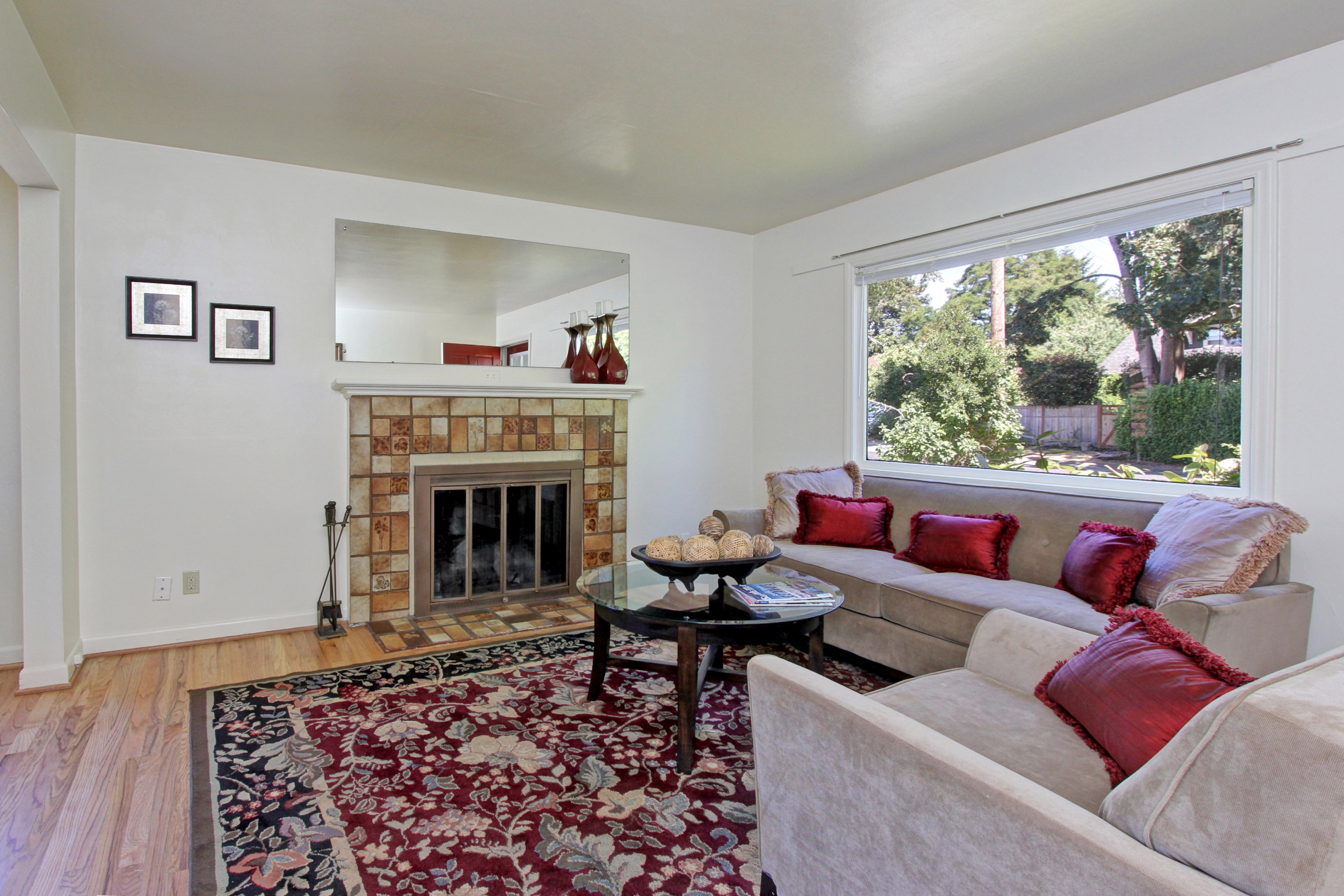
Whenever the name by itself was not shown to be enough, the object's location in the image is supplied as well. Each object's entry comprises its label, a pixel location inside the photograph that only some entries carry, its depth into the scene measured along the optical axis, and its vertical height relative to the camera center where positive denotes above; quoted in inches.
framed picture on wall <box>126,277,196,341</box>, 130.3 +22.7
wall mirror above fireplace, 150.0 +31.7
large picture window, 111.4 +16.6
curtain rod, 99.7 +41.9
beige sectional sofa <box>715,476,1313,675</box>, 87.3 -23.5
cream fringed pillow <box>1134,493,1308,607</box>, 89.5 -14.1
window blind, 107.6 +37.2
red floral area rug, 68.4 -41.7
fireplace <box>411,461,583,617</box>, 156.9 -23.2
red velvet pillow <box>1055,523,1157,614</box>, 99.9 -18.1
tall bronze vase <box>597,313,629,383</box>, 176.2 +17.2
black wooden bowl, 97.8 -18.4
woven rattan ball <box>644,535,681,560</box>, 99.0 -16.0
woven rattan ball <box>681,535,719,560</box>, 98.7 -16.0
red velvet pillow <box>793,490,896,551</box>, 143.6 -17.5
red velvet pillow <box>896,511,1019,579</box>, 121.0 -18.4
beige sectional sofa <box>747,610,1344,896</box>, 31.8 -20.7
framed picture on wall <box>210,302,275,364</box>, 136.8 +18.9
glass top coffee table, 88.4 -23.7
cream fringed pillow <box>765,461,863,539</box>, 151.2 -11.2
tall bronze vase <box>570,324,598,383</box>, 173.8 +16.4
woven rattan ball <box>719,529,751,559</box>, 100.6 -15.7
